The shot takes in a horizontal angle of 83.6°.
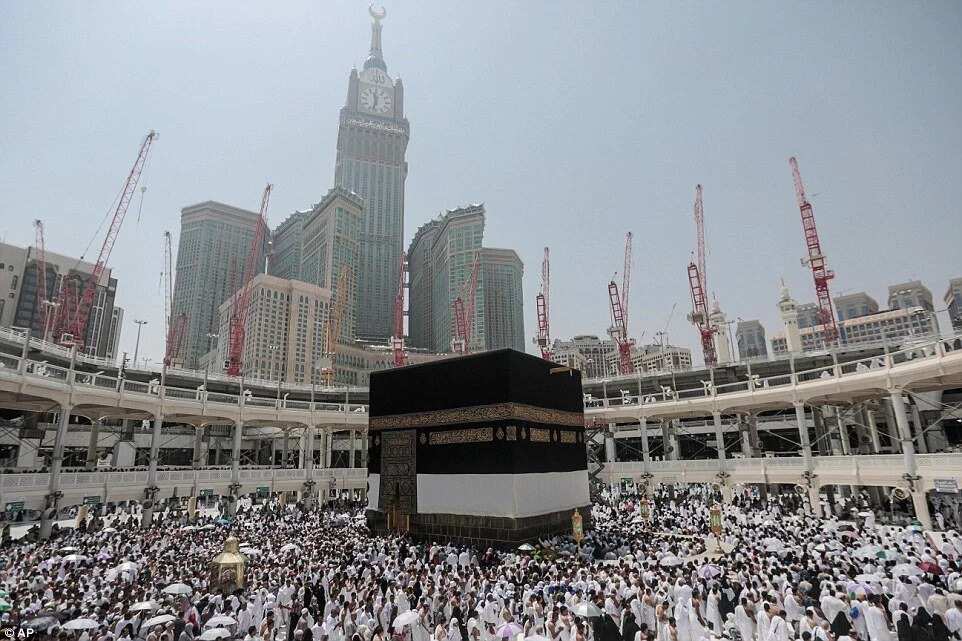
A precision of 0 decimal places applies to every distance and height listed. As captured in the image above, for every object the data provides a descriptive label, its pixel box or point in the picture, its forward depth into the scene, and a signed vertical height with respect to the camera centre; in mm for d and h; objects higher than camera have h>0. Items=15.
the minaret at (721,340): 57738 +12107
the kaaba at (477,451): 19344 +328
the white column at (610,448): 43075 +594
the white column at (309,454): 33719 +671
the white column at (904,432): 21047 +585
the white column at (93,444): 39781 +1955
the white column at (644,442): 34500 +769
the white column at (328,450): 43775 +1083
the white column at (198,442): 37831 +1812
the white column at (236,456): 30172 +610
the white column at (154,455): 26619 +709
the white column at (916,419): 26703 +1371
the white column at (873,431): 29172 +898
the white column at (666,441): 38688 +904
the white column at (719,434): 31391 +1023
